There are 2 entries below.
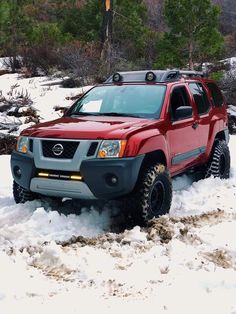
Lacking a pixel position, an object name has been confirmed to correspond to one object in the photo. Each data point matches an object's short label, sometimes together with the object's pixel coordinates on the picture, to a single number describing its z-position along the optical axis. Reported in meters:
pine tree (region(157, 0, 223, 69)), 16.11
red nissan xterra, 4.90
